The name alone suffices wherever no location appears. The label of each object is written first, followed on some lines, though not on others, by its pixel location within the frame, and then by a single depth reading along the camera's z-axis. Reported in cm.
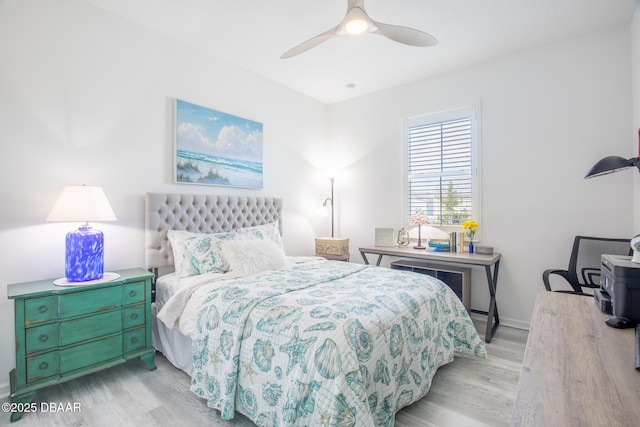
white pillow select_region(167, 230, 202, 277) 269
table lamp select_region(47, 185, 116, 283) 214
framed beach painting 308
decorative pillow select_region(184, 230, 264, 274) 267
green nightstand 193
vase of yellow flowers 340
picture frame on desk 385
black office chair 279
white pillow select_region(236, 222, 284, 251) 332
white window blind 362
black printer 122
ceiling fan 195
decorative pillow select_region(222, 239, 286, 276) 267
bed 150
